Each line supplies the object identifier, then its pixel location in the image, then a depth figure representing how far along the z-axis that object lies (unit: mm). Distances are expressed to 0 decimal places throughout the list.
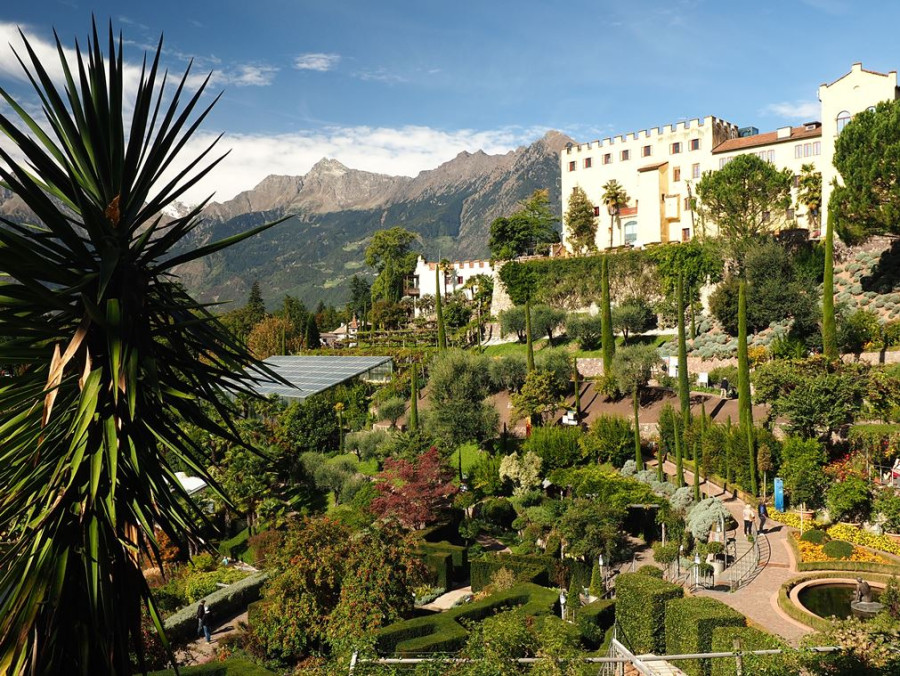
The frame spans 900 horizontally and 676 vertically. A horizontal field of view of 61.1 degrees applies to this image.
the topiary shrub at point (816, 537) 24016
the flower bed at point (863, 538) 23641
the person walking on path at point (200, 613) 21375
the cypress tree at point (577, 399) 40681
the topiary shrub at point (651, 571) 21766
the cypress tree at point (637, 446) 33375
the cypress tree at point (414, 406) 40844
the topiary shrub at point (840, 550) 22775
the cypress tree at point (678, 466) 29822
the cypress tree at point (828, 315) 37500
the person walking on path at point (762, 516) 26522
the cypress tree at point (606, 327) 43847
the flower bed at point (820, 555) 22828
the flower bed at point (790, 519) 25688
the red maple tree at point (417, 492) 28516
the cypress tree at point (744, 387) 29422
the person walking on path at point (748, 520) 25328
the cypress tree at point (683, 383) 34375
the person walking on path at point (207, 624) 21203
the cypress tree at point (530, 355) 43938
